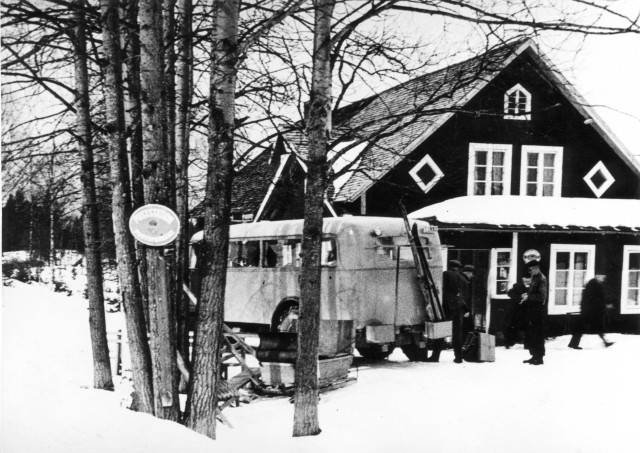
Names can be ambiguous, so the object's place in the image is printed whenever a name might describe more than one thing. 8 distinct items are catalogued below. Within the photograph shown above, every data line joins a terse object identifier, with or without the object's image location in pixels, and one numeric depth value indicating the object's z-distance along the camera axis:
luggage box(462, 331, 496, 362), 10.27
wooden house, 12.63
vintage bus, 9.56
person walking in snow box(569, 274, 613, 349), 10.82
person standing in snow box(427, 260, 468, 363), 10.30
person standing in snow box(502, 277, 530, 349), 11.75
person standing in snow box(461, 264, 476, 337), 10.84
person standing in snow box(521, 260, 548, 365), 9.75
